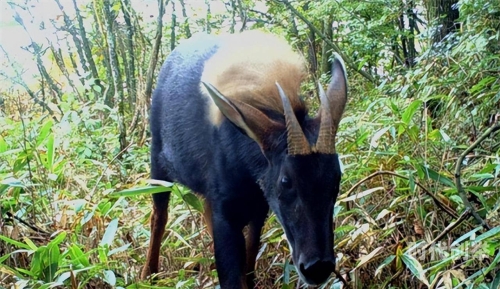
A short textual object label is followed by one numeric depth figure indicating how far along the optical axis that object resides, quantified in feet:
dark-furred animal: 9.55
